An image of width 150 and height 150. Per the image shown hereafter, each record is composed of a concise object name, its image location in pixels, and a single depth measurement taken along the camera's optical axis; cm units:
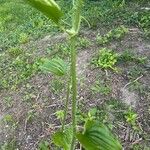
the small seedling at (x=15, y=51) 199
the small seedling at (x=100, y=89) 150
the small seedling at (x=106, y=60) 161
